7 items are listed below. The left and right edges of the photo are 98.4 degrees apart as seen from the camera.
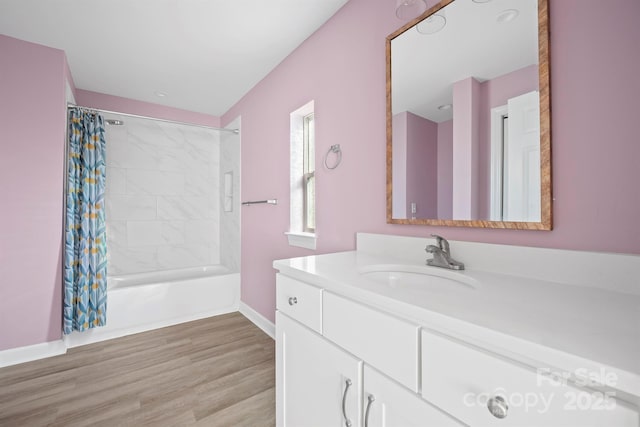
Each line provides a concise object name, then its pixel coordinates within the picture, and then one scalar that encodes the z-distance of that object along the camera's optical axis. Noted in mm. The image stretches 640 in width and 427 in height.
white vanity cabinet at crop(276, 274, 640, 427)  467
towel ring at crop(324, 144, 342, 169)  1739
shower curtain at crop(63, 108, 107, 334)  2217
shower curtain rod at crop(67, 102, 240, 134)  2312
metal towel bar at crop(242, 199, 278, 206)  2401
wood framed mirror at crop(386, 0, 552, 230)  936
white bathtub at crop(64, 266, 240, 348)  2436
